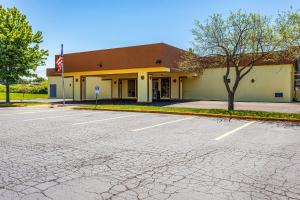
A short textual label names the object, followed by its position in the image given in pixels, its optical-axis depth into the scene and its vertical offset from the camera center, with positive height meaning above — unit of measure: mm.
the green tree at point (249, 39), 14773 +3286
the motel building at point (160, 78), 23922 +1817
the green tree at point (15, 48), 25156 +4422
